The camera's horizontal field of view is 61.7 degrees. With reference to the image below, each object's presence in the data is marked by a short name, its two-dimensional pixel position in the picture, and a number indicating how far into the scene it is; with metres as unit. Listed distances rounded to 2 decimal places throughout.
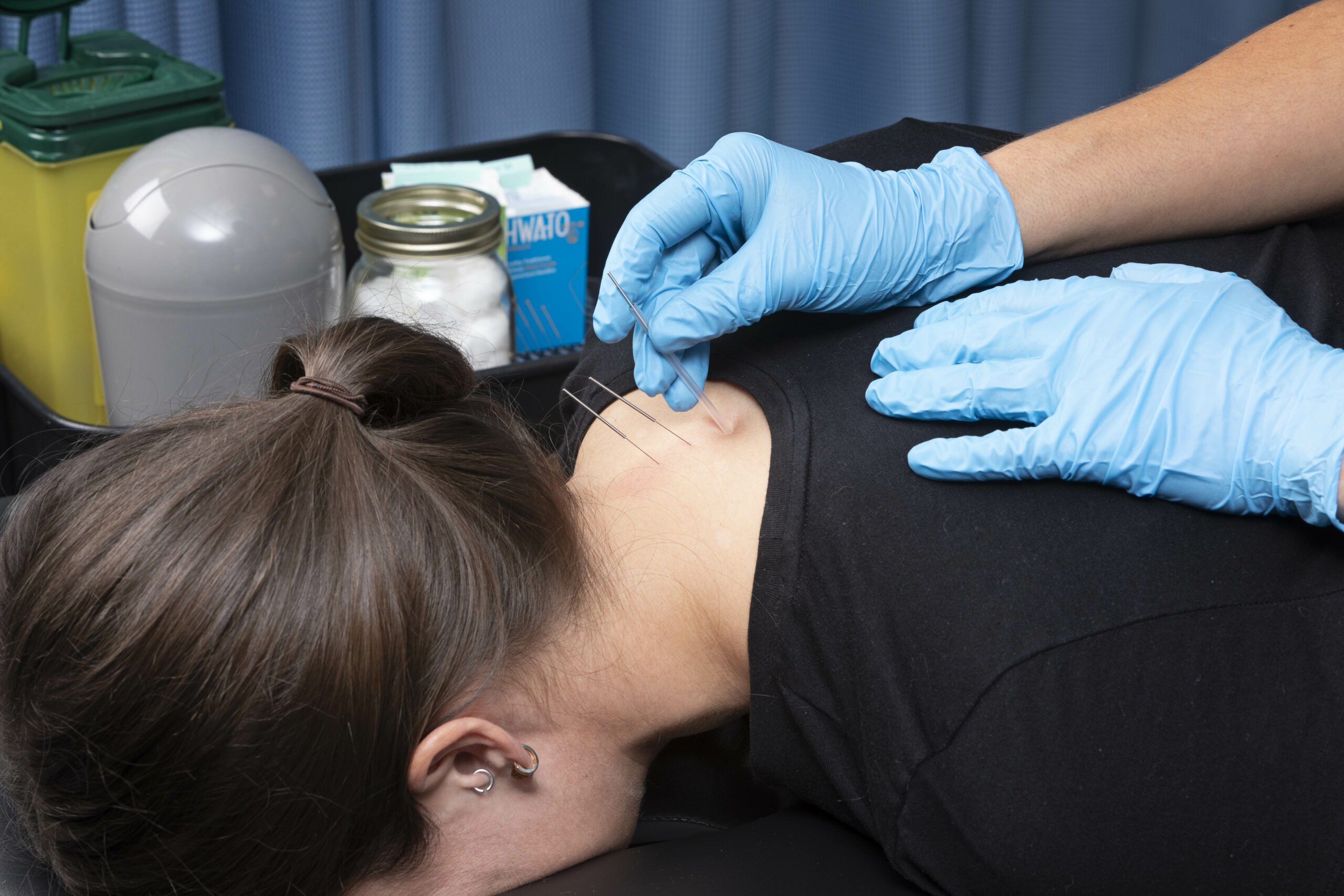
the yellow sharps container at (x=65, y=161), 1.16
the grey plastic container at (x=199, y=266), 1.11
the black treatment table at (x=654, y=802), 0.83
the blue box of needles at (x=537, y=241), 1.38
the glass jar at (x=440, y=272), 1.22
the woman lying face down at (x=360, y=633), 0.73
